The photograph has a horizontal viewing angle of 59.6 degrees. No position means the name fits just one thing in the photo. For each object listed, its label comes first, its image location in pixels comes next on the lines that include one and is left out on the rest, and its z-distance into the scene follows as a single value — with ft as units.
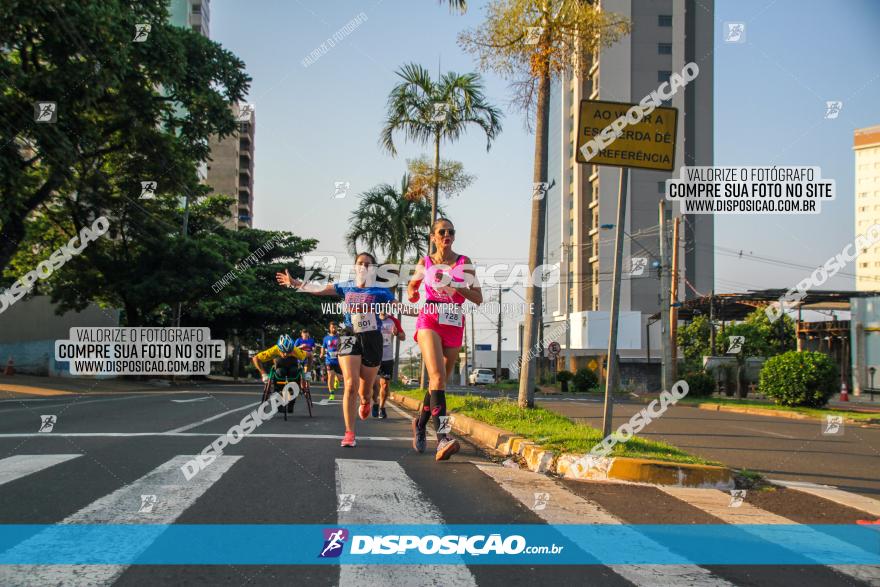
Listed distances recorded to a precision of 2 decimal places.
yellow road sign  25.66
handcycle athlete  43.62
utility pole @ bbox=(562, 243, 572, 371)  193.21
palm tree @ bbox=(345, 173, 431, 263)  98.58
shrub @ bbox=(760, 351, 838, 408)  66.18
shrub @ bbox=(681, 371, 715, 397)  97.19
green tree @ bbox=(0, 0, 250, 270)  61.93
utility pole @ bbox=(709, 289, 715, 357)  130.31
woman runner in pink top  22.74
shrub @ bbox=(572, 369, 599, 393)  132.16
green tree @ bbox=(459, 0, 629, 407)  40.86
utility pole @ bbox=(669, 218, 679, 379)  94.30
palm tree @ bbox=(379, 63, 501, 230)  73.26
